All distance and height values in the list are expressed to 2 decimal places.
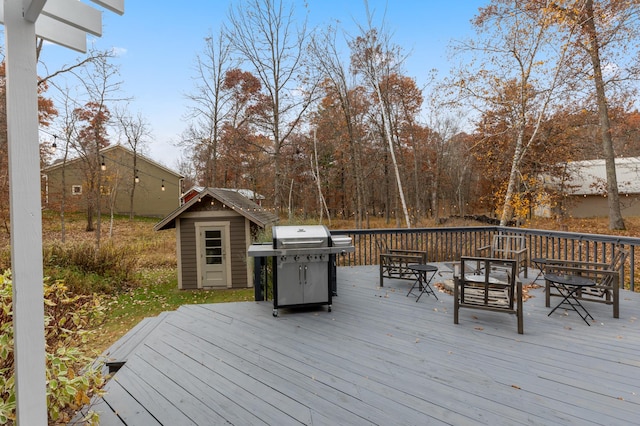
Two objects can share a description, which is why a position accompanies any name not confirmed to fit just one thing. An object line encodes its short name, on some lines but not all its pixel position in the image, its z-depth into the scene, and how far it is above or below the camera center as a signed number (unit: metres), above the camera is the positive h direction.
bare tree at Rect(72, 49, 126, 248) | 10.60 +4.03
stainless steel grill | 3.84 -0.66
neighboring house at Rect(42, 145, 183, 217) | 18.31 +1.80
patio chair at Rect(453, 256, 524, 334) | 3.33 -0.97
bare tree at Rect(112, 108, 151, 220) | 15.71 +4.09
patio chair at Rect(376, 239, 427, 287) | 4.96 -0.87
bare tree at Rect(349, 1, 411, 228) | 9.98 +4.84
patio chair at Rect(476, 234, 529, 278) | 5.18 -0.77
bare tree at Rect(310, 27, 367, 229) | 10.84 +4.60
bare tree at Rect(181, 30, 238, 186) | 12.84 +4.59
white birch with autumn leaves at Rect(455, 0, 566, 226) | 8.28 +3.69
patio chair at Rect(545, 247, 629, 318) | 3.65 -0.92
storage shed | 8.40 -0.81
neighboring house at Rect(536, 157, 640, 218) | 16.44 +0.32
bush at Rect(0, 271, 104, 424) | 1.62 -0.84
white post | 1.30 +0.00
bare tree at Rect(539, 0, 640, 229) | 7.95 +4.13
